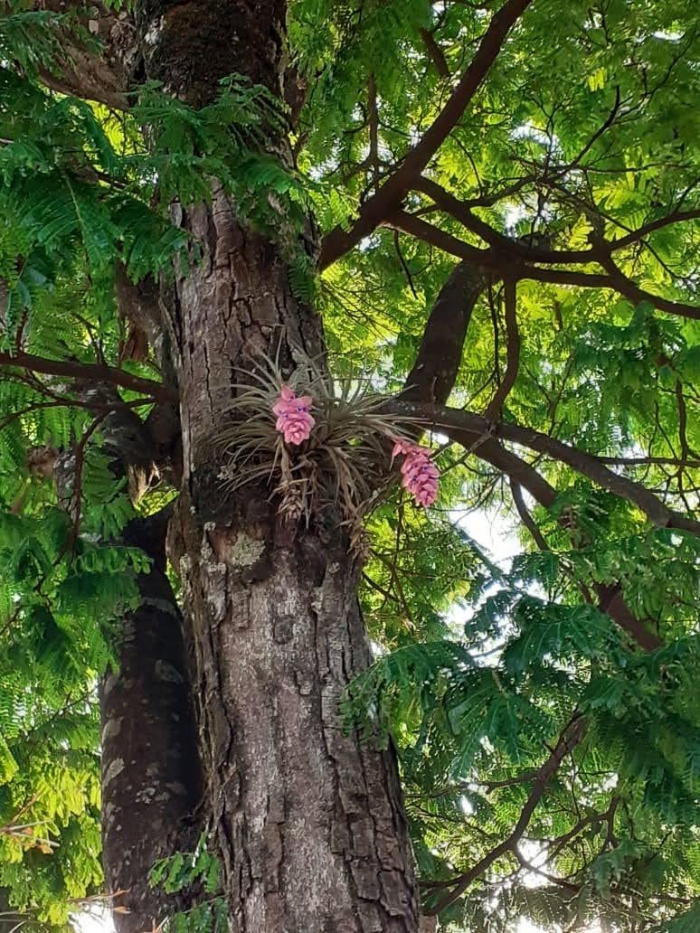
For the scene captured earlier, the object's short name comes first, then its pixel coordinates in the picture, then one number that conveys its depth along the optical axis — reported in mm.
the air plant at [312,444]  1899
